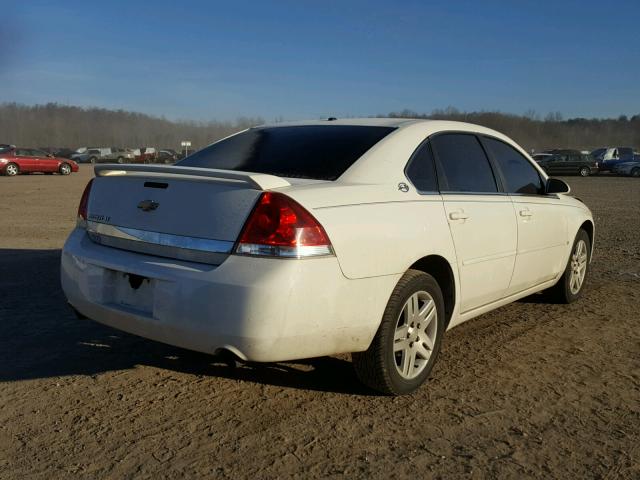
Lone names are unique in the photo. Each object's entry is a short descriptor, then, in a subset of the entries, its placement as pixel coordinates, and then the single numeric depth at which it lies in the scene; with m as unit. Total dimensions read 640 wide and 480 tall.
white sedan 2.90
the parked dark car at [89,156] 64.25
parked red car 31.53
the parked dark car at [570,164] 39.22
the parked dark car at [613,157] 39.91
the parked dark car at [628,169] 38.41
